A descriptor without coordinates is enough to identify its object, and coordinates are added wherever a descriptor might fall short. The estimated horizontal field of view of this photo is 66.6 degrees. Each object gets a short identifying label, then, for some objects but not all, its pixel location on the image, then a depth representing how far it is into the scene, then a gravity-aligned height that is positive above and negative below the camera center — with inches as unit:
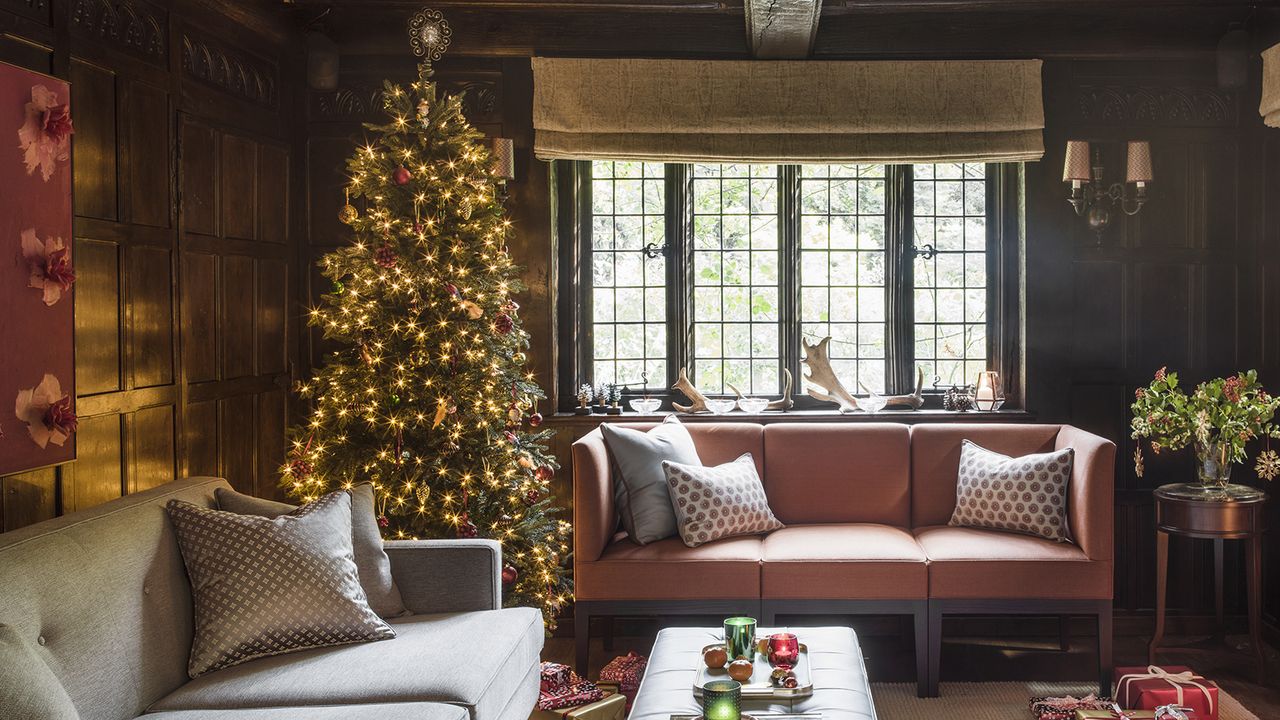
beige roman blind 177.8 +43.7
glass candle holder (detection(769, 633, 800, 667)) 105.3 -32.7
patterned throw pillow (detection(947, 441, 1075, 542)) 151.5 -23.3
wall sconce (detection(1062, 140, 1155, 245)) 171.6 +29.3
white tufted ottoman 95.5 -35.1
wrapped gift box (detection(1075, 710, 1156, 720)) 124.7 -47.3
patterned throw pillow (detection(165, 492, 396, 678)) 101.4 -25.5
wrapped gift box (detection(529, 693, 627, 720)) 115.8 -43.7
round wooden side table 147.5 -27.0
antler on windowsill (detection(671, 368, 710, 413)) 182.4 -9.1
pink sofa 144.0 -33.1
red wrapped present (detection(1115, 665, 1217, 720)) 127.2 -45.7
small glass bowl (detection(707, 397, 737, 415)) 183.0 -10.8
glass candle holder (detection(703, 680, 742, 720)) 87.8 -32.1
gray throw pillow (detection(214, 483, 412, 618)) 114.3 -24.0
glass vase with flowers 148.7 -11.6
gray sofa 85.9 -30.9
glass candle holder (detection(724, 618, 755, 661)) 105.4 -31.6
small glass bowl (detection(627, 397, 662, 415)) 182.4 -10.7
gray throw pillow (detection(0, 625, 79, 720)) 69.5 -24.6
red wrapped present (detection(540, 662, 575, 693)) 137.6 -46.8
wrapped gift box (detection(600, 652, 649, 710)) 138.6 -47.2
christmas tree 148.8 -1.5
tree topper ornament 162.7 +53.6
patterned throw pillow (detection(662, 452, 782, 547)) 150.8 -24.4
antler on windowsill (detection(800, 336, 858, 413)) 181.8 -5.8
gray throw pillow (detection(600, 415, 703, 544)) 152.6 -21.0
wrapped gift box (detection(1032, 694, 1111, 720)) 131.0 -49.1
